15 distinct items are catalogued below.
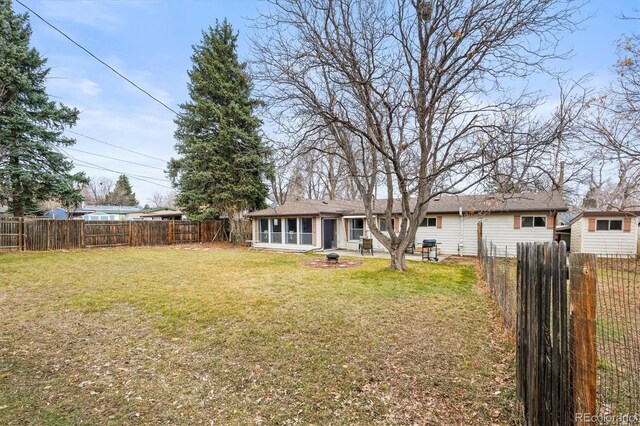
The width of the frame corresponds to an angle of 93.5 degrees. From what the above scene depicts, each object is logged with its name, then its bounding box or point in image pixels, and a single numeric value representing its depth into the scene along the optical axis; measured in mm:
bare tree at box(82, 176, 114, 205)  54344
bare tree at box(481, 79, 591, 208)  6965
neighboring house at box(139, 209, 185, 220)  31538
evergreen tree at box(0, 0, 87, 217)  14859
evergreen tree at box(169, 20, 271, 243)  20859
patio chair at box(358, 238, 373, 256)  16047
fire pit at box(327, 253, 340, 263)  12230
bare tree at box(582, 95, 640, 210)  9523
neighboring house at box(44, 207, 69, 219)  32319
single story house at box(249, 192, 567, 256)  14773
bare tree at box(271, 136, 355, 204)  8945
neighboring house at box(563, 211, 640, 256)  13956
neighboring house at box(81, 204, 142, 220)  32656
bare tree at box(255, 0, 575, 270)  7484
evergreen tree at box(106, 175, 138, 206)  50875
